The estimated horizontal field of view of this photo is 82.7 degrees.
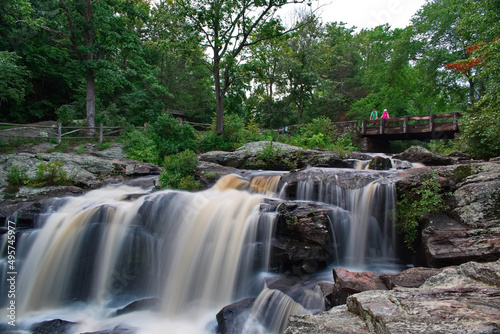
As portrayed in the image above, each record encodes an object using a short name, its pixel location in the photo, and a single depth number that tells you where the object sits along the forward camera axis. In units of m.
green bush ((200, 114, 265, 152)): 18.05
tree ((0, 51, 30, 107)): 15.50
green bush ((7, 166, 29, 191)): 10.29
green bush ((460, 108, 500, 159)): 9.97
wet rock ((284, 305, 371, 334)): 2.62
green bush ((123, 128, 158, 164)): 15.02
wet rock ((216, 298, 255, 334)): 4.63
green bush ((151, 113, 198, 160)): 16.55
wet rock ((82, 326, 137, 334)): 4.94
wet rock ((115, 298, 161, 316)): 5.62
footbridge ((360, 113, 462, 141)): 19.22
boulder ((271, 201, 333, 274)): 6.11
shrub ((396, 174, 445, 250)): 6.55
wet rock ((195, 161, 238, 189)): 10.33
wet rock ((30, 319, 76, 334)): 4.97
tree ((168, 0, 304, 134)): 16.91
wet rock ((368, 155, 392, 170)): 11.85
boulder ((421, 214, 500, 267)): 5.04
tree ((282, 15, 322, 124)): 27.42
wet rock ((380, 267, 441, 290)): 4.25
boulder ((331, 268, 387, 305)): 4.36
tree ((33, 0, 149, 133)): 17.55
